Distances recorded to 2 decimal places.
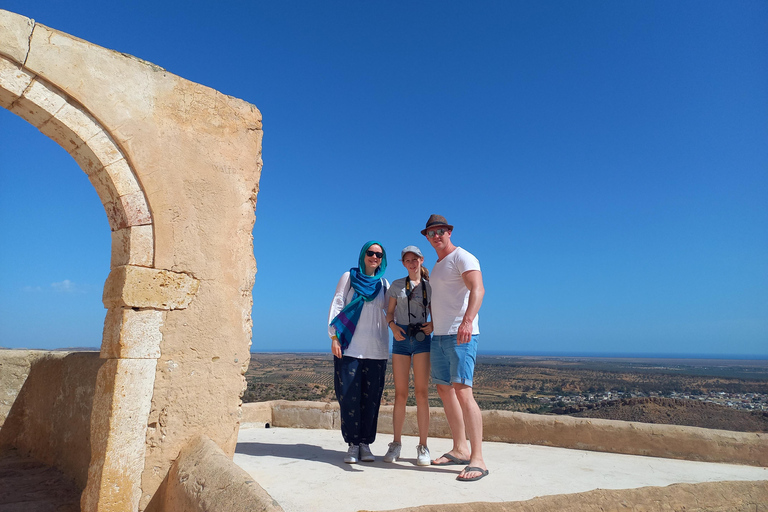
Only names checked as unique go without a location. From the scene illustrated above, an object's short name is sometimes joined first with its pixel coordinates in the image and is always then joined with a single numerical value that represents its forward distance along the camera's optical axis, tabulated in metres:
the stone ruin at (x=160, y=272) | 3.05
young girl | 4.02
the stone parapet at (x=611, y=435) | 4.39
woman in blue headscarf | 4.04
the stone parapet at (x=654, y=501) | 2.46
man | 3.59
